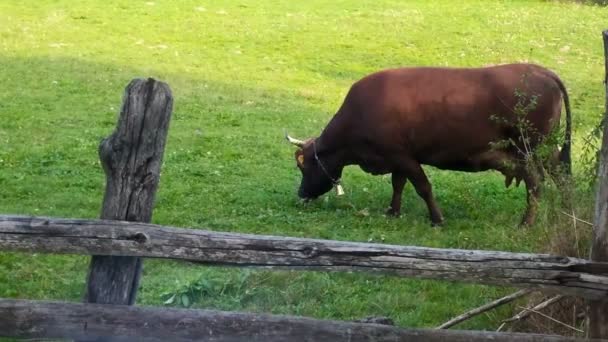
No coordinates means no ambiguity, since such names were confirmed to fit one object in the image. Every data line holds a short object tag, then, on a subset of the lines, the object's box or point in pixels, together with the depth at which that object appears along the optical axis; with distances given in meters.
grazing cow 18.54
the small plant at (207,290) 13.10
